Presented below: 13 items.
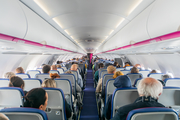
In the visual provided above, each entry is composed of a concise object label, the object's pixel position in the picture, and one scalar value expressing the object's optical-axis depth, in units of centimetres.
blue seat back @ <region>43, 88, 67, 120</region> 245
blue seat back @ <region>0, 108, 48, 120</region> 129
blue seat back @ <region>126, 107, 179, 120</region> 133
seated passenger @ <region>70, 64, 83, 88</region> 584
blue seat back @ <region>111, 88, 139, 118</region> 247
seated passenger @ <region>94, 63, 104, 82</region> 721
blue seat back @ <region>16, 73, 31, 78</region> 461
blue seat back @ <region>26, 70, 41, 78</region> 587
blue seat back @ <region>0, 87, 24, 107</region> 229
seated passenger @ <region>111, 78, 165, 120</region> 169
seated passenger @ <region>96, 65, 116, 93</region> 474
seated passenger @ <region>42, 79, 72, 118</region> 270
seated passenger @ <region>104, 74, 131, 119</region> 266
